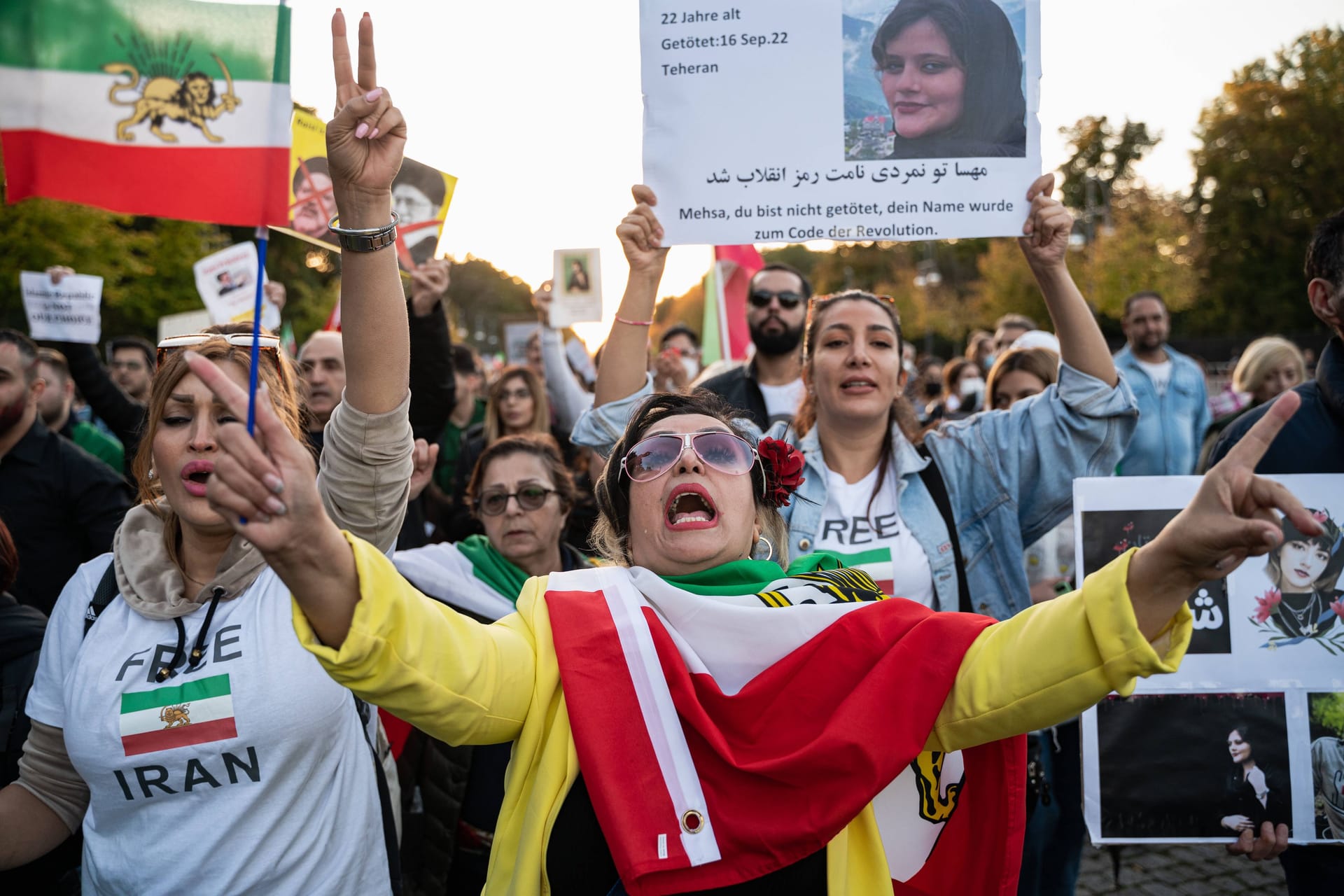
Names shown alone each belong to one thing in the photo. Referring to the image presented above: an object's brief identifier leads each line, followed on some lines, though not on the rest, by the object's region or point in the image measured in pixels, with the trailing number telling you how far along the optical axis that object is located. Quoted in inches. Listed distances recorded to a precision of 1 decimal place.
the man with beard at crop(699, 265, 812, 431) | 185.8
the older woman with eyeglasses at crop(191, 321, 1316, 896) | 63.6
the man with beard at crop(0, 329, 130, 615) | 165.3
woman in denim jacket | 118.0
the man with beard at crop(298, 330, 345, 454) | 195.2
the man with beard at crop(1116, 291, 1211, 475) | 259.3
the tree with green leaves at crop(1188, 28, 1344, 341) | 1365.7
